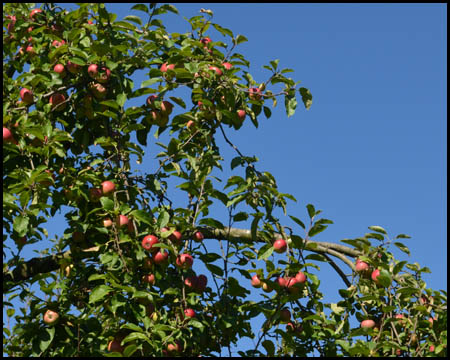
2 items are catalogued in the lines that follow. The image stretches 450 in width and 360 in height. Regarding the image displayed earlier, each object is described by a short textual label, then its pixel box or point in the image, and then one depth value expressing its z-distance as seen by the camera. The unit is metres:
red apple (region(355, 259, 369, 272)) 6.34
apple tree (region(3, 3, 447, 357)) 5.79
